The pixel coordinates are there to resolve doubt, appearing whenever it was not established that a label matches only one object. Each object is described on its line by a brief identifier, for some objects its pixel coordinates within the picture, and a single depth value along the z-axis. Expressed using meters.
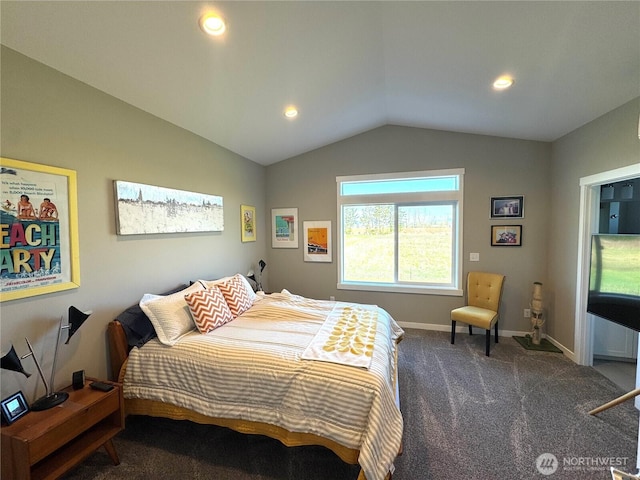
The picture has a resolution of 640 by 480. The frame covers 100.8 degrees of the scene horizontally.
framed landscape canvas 2.22
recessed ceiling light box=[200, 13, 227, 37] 1.62
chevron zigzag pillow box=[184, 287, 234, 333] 2.22
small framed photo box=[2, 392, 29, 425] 1.42
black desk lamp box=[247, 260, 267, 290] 3.96
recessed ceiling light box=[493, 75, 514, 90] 2.29
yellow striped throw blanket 1.78
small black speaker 1.76
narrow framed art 3.92
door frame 2.77
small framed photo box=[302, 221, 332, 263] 4.32
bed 1.53
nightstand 1.32
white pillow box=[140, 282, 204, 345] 2.08
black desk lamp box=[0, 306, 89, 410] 1.40
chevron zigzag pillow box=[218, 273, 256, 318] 2.66
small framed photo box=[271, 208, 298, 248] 4.46
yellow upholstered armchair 3.19
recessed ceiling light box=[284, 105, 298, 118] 2.88
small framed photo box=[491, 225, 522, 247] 3.57
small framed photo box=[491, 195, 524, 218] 3.55
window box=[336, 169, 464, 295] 3.85
